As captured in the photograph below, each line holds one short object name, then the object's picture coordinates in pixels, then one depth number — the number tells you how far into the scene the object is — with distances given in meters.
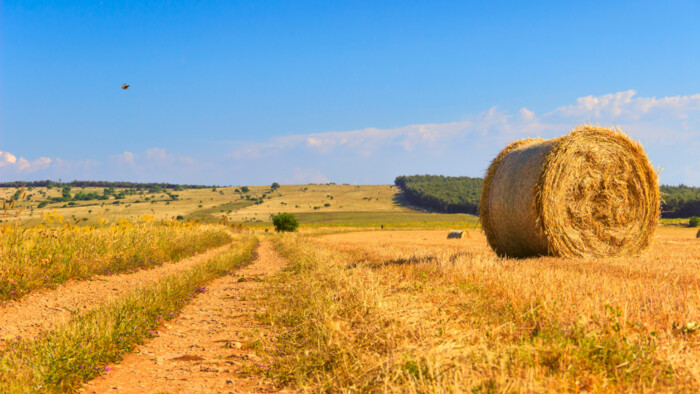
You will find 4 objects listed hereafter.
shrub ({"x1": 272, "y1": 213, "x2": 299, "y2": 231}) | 50.59
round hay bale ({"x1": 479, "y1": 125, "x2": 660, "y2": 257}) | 12.03
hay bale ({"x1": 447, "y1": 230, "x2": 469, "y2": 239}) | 33.65
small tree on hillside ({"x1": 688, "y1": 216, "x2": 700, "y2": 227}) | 47.31
